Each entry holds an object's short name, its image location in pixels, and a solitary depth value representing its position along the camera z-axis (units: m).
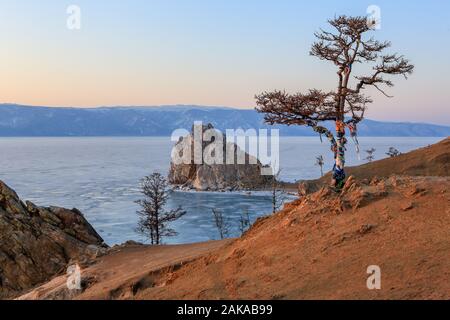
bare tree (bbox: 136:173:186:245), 42.22
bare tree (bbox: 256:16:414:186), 18.14
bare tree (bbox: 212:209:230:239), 51.37
